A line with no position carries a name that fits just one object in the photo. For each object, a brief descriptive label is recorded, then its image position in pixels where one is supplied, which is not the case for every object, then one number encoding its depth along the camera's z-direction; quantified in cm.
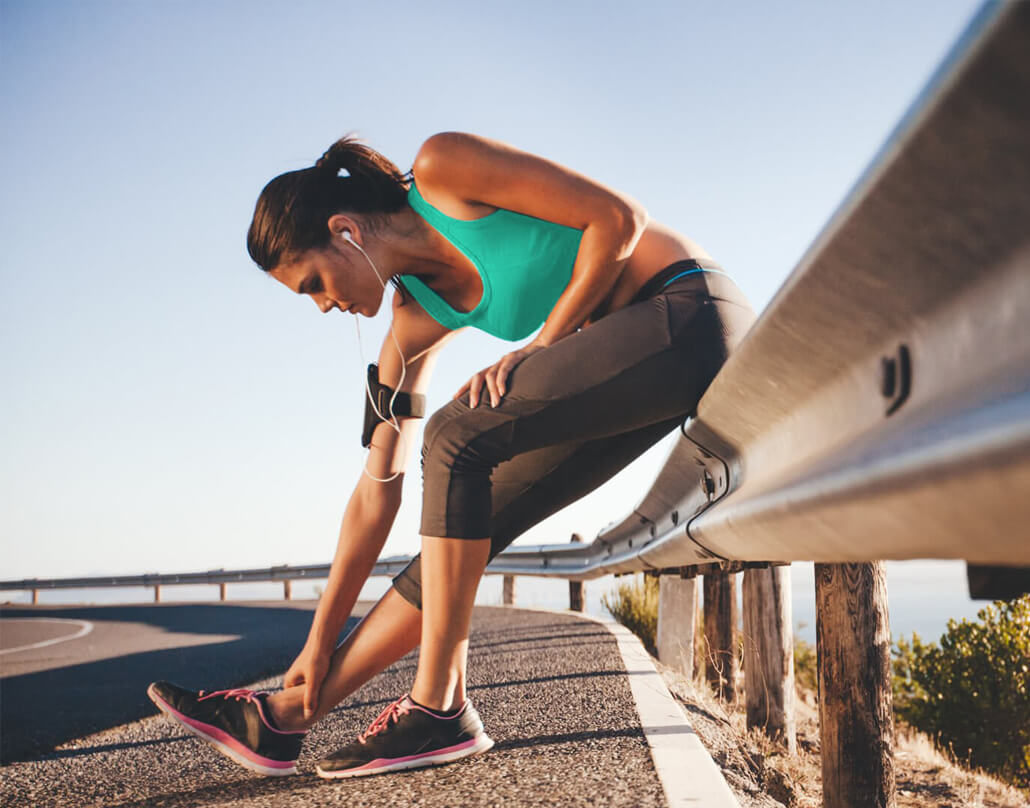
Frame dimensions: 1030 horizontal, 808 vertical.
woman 216
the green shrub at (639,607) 869
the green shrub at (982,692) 699
